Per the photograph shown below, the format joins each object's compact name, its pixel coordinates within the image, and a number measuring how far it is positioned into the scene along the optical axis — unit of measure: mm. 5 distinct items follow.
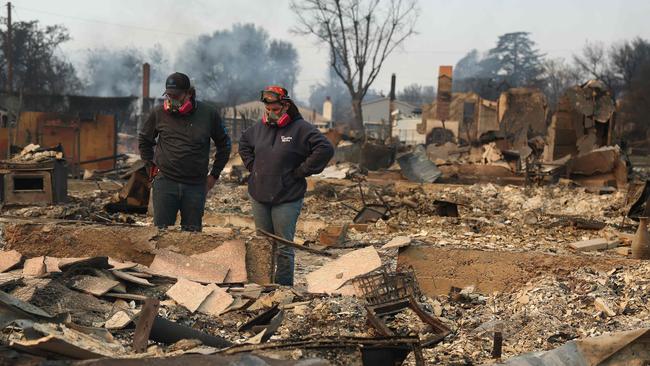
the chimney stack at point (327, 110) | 78894
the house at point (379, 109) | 72438
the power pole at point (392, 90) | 48275
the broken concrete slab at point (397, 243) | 6640
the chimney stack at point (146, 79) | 39856
